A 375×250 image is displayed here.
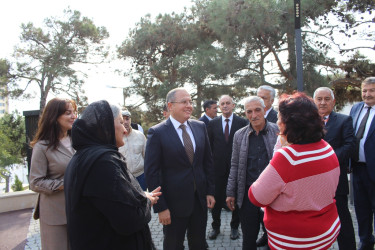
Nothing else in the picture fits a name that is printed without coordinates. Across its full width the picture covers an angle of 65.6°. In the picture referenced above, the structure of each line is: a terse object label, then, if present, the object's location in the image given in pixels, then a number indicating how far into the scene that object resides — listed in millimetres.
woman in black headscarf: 1588
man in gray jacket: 3033
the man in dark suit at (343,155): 3115
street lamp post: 4518
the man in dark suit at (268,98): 4282
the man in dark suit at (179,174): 2869
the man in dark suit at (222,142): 4762
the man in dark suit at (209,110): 6711
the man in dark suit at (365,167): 3471
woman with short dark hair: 1803
